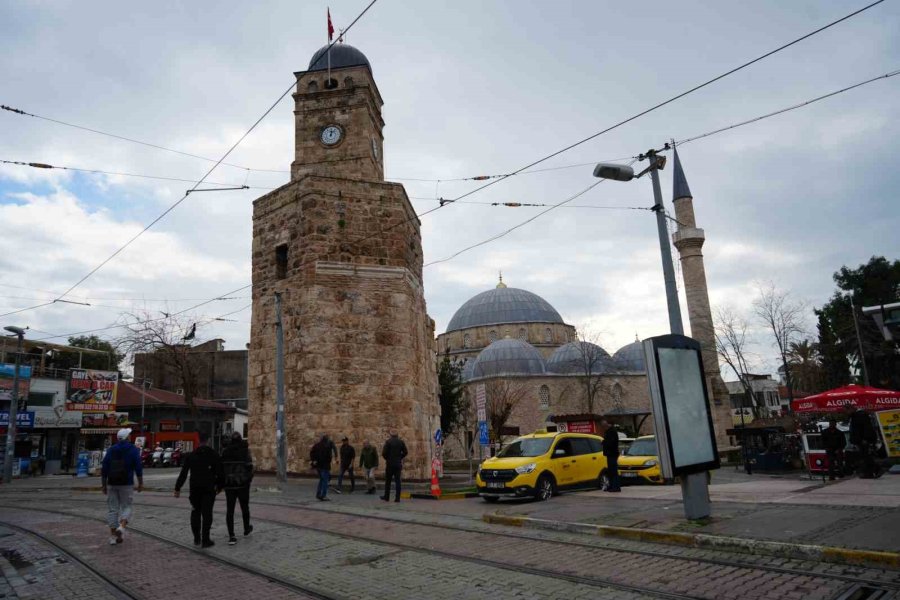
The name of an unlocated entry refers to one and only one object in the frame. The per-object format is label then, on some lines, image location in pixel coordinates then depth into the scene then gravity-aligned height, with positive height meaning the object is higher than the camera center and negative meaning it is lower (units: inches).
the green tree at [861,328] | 1466.5 +225.1
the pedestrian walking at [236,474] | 320.8 -15.1
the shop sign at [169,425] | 1721.2 +70.8
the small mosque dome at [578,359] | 2049.7 +229.1
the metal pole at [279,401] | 620.1 +44.6
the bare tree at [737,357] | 1430.9 +141.4
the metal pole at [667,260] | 362.9 +98.3
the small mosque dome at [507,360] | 2076.8 +242.9
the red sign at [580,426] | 979.3 -1.1
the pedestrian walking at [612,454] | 534.3 -26.8
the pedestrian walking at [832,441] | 548.7 -27.6
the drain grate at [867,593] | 193.9 -59.8
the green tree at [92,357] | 1846.7 +308.8
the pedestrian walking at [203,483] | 311.6 -18.6
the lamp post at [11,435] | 974.4 +38.7
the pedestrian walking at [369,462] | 618.8 -24.3
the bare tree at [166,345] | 1540.4 +271.2
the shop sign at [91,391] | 1284.4 +136.1
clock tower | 692.1 +157.7
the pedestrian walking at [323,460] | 538.3 -17.4
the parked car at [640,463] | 656.4 -44.7
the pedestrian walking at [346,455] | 617.0 -15.9
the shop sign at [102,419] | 1406.3 +81.2
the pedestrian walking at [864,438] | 521.0 -25.0
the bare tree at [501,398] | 1614.2 +98.6
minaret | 1610.5 +302.1
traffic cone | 556.4 -48.6
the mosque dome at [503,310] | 2618.1 +530.9
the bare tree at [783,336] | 1361.7 +176.0
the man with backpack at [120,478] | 332.2 -14.1
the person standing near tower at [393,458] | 530.4 -18.9
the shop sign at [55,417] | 1293.1 +85.6
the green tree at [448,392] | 1242.0 +85.1
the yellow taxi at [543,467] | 493.0 -33.4
